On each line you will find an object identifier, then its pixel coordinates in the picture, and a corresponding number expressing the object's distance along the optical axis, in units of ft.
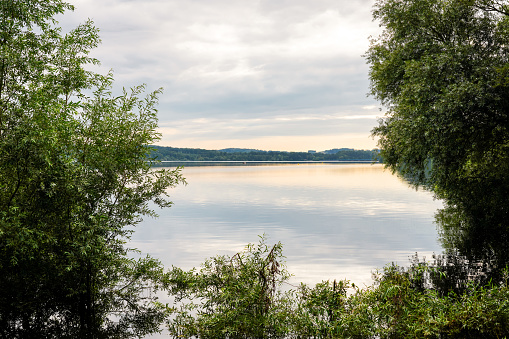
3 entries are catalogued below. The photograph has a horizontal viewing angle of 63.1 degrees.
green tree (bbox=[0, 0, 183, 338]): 38.70
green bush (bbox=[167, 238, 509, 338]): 36.83
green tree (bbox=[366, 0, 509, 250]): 64.44
